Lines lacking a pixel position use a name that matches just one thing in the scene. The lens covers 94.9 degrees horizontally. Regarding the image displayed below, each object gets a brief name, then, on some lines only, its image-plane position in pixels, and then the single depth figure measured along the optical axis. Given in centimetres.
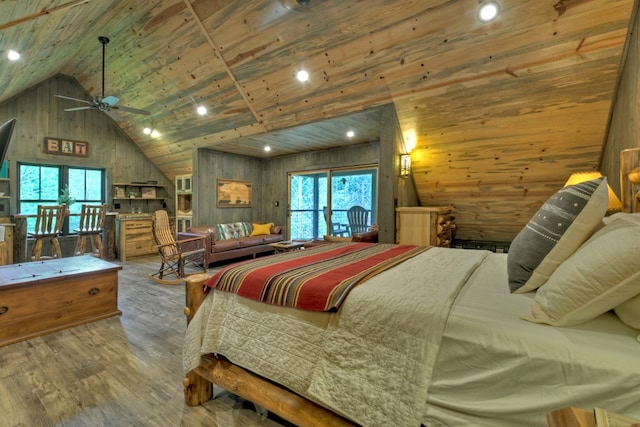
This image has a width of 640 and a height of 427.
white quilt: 111
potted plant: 584
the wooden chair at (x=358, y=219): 630
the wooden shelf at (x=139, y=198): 686
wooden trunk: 249
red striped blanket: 135
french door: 629
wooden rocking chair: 433
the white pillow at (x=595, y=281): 88
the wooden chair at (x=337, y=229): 653
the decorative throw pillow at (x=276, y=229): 673
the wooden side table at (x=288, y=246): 478
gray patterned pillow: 119
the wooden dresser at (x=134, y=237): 625
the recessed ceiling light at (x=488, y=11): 247
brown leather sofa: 525
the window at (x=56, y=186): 571
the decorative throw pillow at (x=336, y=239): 484
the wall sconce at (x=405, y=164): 394
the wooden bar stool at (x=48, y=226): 468
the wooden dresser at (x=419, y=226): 381
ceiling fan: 444
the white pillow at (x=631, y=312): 90
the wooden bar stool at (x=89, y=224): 524
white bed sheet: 83
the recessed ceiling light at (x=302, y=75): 370
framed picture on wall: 653
